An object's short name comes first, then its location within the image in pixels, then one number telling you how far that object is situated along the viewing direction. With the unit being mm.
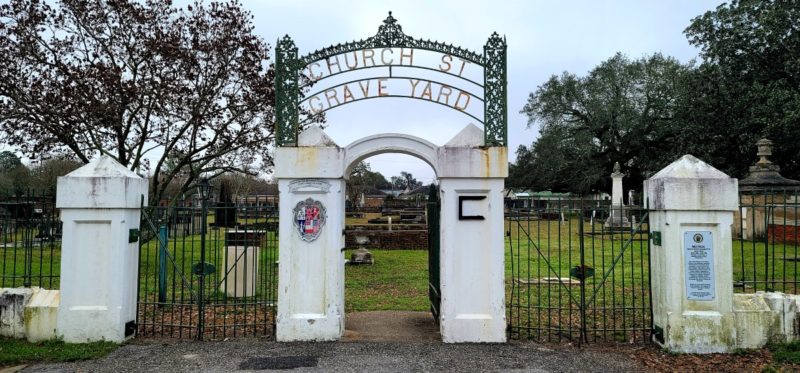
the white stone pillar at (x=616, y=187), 28750
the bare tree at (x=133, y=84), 12211
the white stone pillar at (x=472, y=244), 6836
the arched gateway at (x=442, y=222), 6875
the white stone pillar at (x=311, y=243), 6918
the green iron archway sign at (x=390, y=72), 7043
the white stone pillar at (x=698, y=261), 6469
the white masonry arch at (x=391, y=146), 7125
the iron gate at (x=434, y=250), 7632
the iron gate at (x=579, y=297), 6910
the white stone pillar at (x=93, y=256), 6793
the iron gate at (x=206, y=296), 7086
